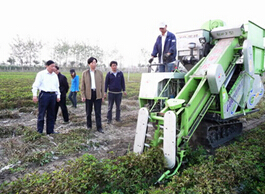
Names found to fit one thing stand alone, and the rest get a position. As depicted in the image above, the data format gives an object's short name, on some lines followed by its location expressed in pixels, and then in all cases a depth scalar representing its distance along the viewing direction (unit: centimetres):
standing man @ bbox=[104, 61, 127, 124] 689
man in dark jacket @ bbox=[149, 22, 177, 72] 517
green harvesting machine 370
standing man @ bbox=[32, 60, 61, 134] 523
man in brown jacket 573
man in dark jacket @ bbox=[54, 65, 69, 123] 672
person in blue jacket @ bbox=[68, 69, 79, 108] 893
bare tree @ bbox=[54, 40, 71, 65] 5222
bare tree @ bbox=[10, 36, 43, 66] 4697
